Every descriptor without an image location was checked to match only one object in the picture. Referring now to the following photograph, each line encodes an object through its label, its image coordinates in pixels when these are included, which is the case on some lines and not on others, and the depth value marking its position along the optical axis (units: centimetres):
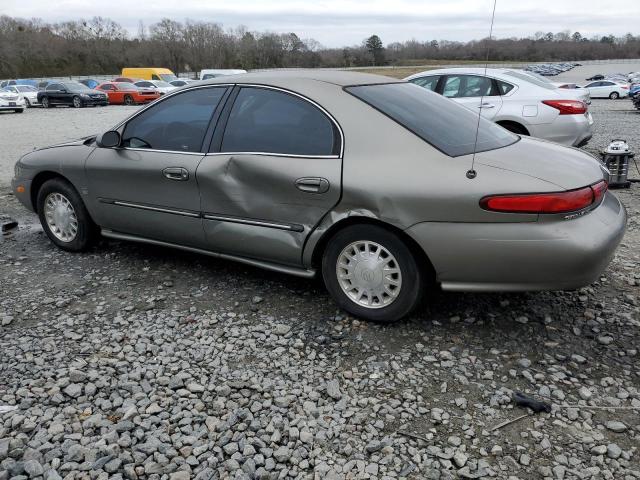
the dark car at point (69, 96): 3059
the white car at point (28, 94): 3144
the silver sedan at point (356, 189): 303
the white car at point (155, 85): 3444
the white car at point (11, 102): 2651
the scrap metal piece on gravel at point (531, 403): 271
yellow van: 4250
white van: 3463
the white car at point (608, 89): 3453
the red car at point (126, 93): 3278
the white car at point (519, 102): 809
